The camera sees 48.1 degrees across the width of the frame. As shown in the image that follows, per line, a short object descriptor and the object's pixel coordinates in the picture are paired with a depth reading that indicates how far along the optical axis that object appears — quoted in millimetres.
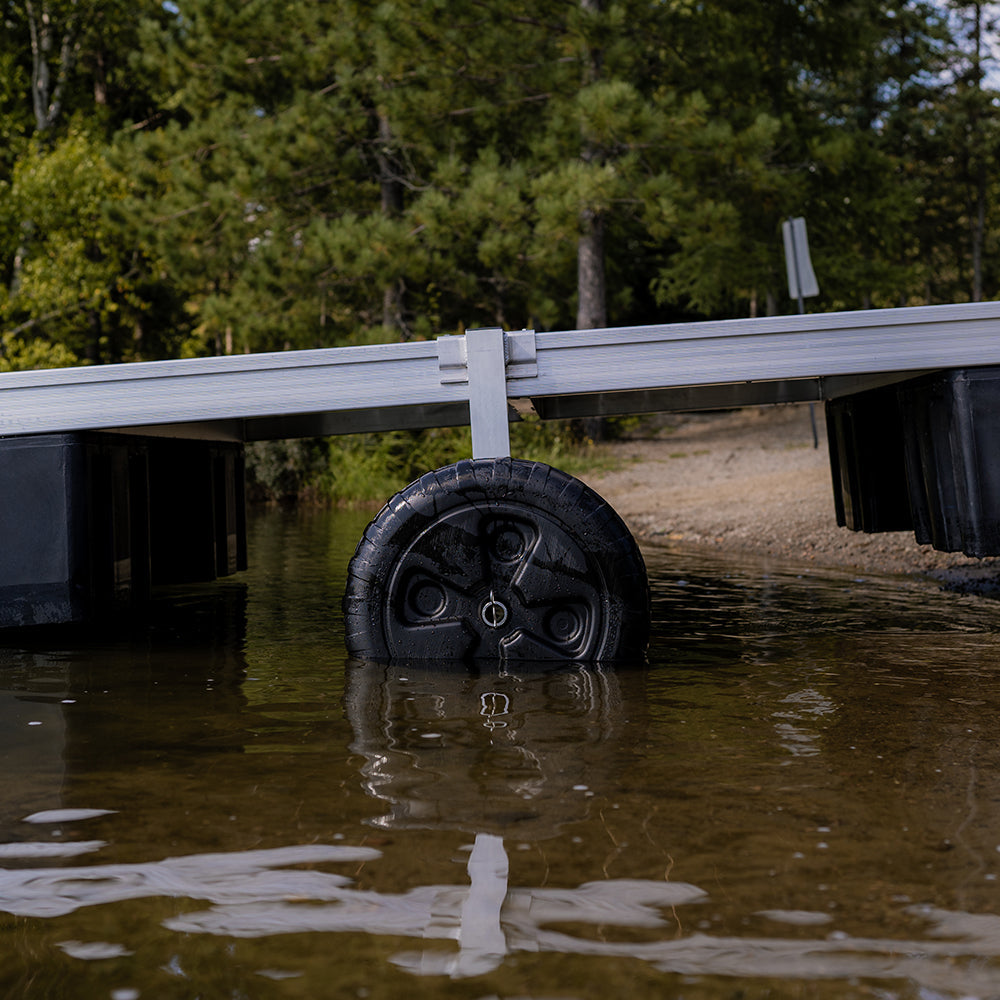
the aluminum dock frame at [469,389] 4133
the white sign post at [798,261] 13797
